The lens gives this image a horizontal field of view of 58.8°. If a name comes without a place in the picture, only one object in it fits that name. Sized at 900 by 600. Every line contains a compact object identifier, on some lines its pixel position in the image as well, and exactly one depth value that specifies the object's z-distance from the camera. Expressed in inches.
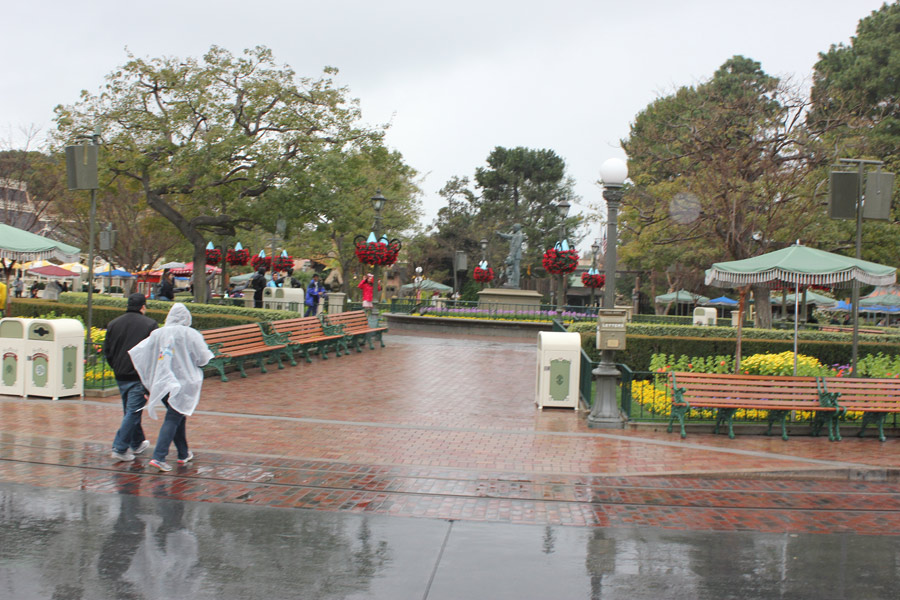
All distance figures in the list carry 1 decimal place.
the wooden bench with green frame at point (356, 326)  755.6
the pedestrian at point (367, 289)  1164.5
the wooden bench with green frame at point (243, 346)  536.1
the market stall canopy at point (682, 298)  1893.5
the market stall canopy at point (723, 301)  1898.1
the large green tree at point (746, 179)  821.9
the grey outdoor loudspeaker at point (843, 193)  465.7
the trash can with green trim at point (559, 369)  463.8
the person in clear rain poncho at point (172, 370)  300.2
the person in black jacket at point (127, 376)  309.9
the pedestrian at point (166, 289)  892.6
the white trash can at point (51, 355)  430.0
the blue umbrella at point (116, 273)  1689.2
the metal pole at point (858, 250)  461.1
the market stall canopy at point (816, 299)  1706.4
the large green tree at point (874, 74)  1435.8
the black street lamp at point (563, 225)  1040.2
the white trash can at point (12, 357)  434.9
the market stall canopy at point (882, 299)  1539.1
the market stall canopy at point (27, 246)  583.2
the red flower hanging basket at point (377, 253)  973.8
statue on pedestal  1400.1
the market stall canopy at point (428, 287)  1922.9
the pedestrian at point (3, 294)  650.2
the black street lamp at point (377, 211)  927.0
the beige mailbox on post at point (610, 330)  415.5
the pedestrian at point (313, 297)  965.2
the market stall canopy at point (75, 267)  1578.2
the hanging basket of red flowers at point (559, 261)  1111.6
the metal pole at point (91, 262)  516.7
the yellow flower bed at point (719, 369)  436.1
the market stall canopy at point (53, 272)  1470.2
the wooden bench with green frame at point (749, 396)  402.3
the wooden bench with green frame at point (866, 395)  407.5
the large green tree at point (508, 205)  2312.4
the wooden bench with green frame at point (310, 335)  638.2
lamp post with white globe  415.5
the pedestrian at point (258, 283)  1001.5
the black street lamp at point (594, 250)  1595.5
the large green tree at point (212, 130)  925.8
